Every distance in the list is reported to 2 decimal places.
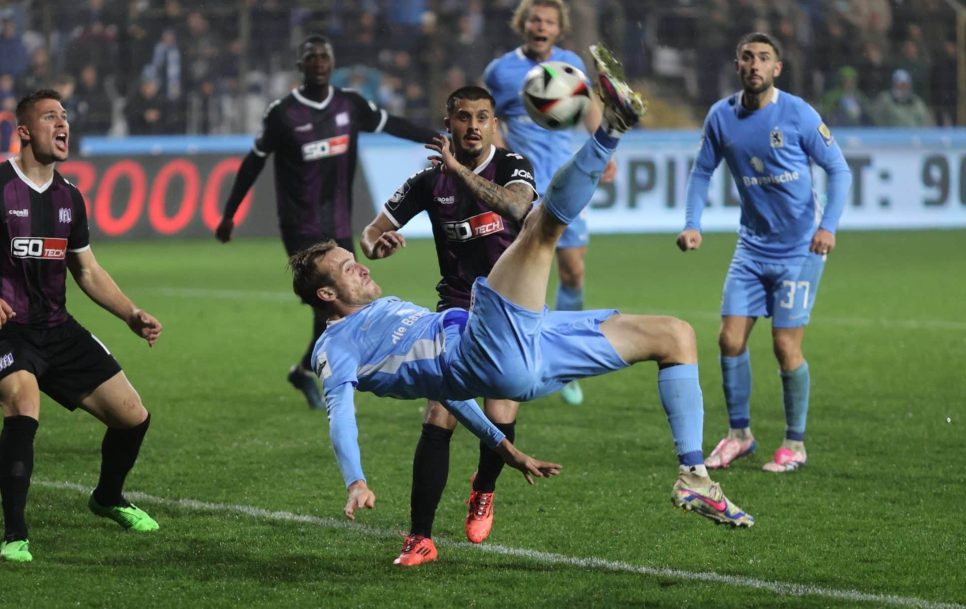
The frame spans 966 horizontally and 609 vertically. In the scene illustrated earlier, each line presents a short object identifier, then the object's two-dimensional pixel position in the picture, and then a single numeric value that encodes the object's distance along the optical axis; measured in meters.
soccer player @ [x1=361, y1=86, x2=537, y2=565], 11.78
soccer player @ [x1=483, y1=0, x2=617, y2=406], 19.17
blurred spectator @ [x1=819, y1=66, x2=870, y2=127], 46.66
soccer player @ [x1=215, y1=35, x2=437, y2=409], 19.08
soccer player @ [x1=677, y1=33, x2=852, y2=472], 15.54
